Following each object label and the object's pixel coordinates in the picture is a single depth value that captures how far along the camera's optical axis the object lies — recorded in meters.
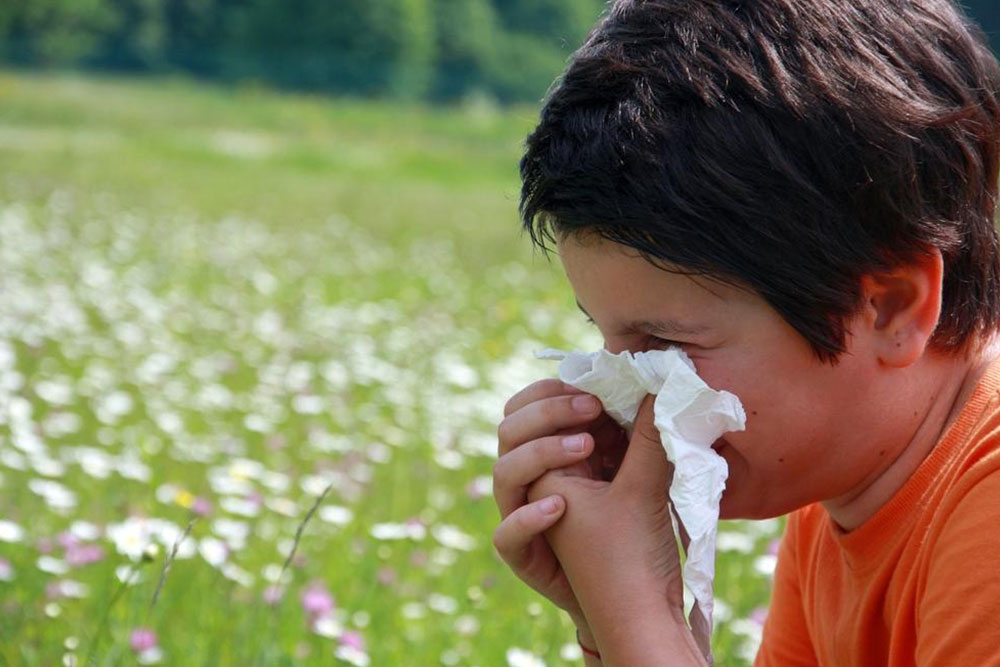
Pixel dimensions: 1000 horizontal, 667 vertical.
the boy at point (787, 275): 2.55
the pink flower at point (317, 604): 4.09
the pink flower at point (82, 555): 4.28
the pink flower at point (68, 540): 4.35
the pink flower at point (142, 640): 3.66
